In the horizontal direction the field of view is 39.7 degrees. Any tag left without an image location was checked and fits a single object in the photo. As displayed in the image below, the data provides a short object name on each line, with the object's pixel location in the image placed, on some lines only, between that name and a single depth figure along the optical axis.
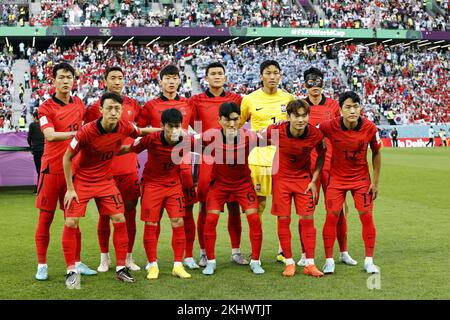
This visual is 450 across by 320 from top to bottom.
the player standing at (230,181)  6.94
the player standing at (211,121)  7.34
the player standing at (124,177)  7.17
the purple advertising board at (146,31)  43.80
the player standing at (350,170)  6.93
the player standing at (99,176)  6.36
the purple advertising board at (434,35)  52.50
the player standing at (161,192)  6.68
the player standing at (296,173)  6.74
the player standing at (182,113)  7.22
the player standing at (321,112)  7.43
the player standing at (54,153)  6.79
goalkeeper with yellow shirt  7.56
